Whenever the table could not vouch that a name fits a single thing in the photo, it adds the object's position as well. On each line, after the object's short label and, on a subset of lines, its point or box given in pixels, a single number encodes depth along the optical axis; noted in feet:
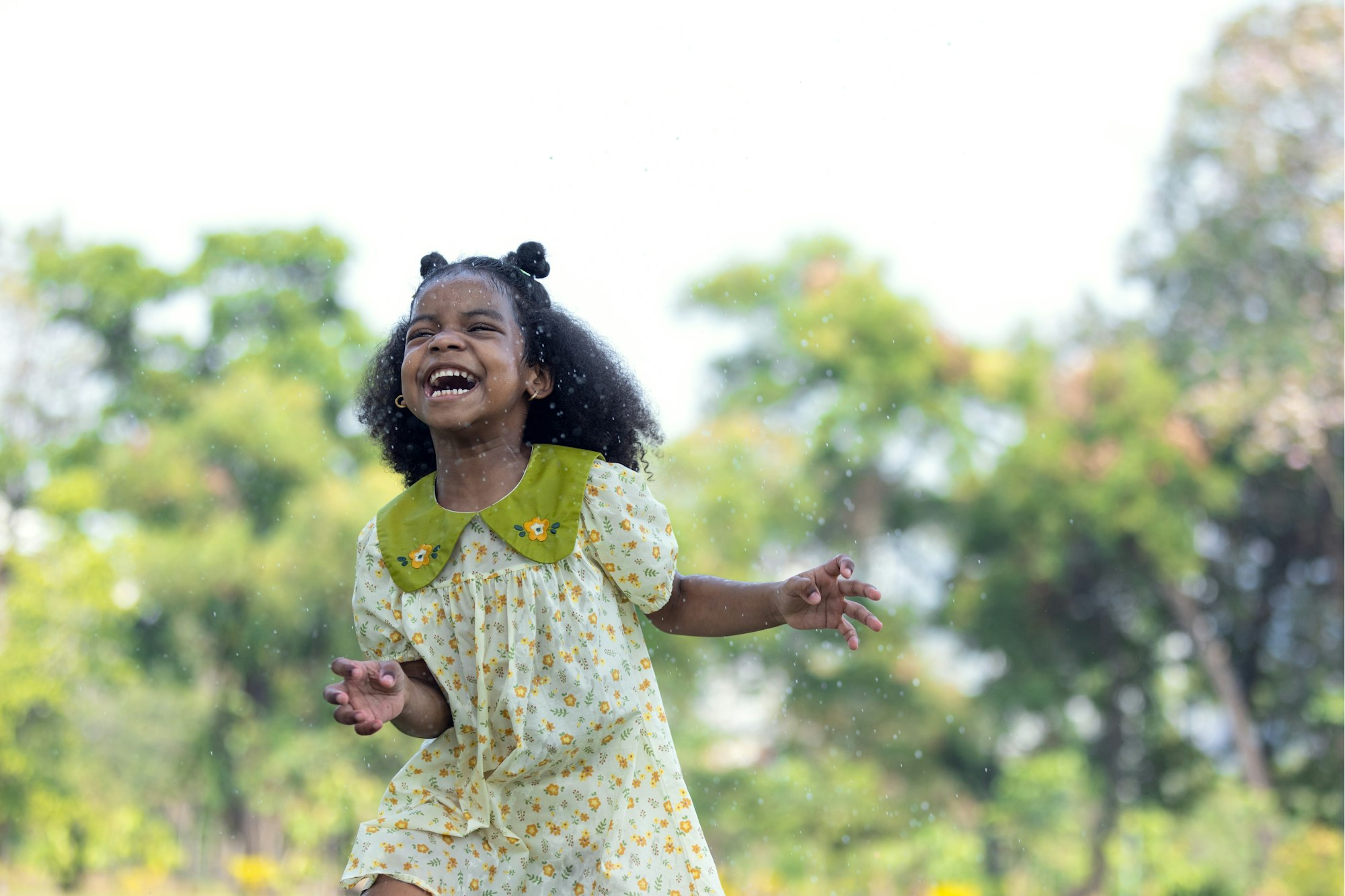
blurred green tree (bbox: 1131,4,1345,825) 41.34
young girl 7.34
